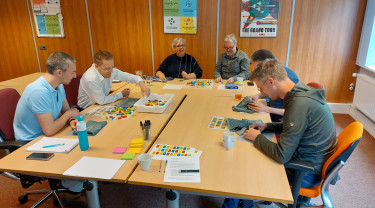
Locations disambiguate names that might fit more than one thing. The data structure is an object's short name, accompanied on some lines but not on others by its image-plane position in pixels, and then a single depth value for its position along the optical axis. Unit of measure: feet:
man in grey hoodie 5.01
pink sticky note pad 5.51
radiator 11.89
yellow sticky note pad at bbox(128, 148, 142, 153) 5.53
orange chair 4.97
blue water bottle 5.38
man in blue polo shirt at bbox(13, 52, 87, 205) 6.27
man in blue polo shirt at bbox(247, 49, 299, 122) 7.82
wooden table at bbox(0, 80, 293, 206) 4.39
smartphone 5.27
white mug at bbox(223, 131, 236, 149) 5.54
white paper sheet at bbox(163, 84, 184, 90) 10.53
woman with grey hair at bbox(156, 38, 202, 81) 13.14
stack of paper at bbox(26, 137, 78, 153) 5.55
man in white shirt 8.43
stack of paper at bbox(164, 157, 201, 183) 4.60
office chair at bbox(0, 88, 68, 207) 6.16
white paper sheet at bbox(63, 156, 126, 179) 4.72
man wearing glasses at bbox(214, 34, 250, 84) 11.87
